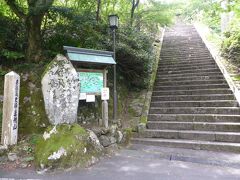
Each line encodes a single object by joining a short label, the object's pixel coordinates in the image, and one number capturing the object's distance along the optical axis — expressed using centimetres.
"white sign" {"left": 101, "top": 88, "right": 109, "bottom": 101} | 601
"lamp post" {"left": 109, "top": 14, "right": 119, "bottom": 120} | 668
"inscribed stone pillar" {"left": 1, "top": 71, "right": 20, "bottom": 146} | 481
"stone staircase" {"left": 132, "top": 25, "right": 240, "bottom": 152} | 592
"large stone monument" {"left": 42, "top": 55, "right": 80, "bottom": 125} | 500
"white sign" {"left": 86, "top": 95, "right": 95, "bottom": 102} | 586
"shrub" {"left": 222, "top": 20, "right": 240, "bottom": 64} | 982
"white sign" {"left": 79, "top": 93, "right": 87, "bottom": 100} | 574
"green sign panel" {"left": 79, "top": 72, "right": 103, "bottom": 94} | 577
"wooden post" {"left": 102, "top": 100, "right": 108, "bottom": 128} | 598
